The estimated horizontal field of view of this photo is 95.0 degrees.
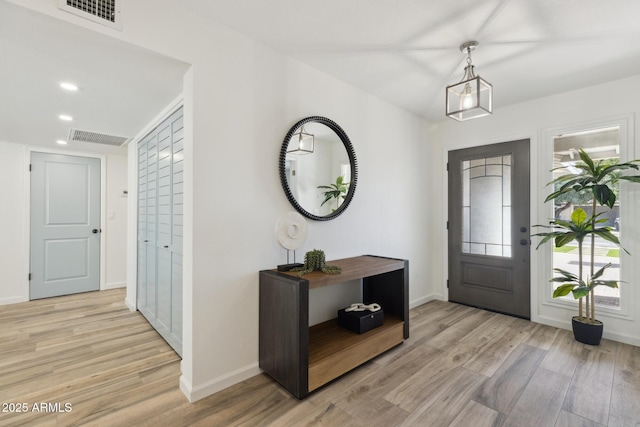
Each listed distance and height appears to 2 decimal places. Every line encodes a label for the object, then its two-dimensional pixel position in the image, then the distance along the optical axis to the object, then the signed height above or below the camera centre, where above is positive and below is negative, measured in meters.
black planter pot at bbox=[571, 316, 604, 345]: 2.67 -1.06
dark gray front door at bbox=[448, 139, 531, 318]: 3.34 -0.14
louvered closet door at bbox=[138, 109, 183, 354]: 2.47 -0.15
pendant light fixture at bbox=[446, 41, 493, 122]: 2.02 +0.85
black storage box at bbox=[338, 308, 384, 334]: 2.42 -0.89
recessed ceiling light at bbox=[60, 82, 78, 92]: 2.28 +1.00
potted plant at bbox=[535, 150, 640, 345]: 2.60 -0.14
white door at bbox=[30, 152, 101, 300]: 4.24 -0.19
